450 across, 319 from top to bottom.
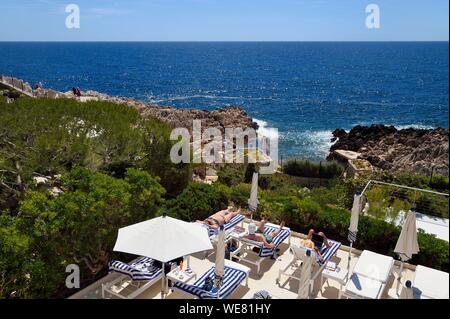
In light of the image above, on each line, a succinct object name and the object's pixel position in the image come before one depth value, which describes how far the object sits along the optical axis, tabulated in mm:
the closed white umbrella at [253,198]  11039
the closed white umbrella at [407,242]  8367
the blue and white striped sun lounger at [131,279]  8383
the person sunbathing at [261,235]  9875
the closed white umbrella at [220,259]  7969
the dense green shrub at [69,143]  13297
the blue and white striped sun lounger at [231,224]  10617
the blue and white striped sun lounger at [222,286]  7934
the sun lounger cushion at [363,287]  7898
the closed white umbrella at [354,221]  9305
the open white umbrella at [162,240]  7977
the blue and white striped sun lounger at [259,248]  9641
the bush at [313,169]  22531
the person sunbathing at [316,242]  9438
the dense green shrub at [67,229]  7926
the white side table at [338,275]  8477
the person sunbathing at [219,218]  10906
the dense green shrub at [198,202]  11648
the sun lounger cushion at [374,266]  8422
